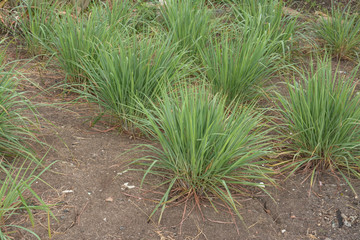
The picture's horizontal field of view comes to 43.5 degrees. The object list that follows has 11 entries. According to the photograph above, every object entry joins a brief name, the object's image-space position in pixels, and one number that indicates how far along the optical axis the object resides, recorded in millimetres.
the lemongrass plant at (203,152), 2309
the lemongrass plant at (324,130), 2600
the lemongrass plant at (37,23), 3684
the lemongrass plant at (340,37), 4110
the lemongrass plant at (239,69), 3107
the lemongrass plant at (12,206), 2033
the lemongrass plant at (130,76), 2860
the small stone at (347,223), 2352
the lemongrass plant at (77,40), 3266
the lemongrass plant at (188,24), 3641
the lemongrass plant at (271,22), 3770
